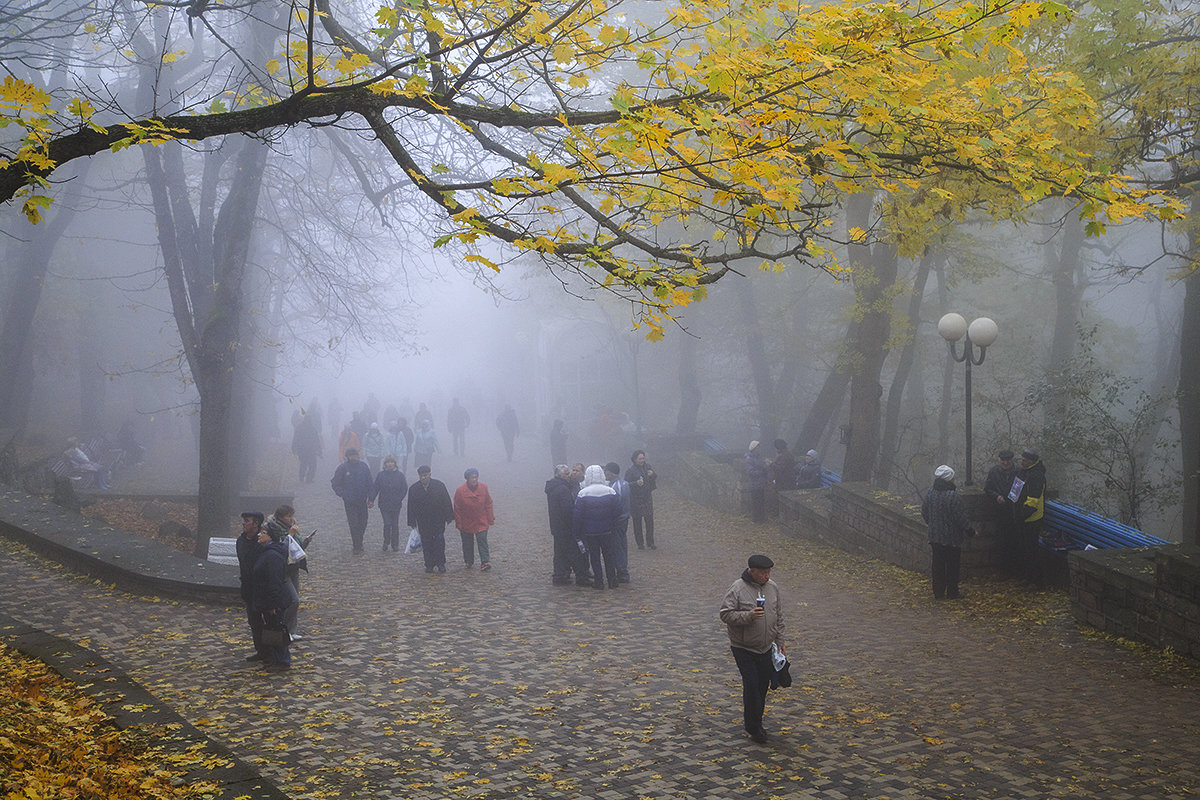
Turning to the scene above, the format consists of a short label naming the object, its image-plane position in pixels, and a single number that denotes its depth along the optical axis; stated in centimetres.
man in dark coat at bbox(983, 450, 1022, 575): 1215
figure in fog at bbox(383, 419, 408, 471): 2347
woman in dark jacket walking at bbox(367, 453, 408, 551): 1603
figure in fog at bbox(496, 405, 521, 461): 3125
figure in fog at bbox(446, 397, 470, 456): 3206
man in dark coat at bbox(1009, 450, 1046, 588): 1171
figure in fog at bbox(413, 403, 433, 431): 2567
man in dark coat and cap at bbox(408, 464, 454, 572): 1413
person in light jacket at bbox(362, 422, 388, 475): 2253
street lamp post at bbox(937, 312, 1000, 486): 1334
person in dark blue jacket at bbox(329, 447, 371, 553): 1596
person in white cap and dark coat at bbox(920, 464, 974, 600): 1144
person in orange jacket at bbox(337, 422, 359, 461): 2373
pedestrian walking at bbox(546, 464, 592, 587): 1334
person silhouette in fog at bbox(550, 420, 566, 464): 2686
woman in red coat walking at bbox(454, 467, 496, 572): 1426
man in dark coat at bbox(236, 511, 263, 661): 864
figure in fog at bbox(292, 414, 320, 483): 2548
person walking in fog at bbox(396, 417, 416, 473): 2433
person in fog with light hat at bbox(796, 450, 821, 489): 1919
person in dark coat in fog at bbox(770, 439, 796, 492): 1862
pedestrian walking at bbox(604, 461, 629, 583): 1328
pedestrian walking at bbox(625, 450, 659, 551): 1656
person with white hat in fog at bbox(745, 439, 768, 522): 1888
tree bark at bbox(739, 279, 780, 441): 2577
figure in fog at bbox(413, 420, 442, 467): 2339
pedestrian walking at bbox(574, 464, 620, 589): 1295
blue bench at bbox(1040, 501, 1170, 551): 1177
